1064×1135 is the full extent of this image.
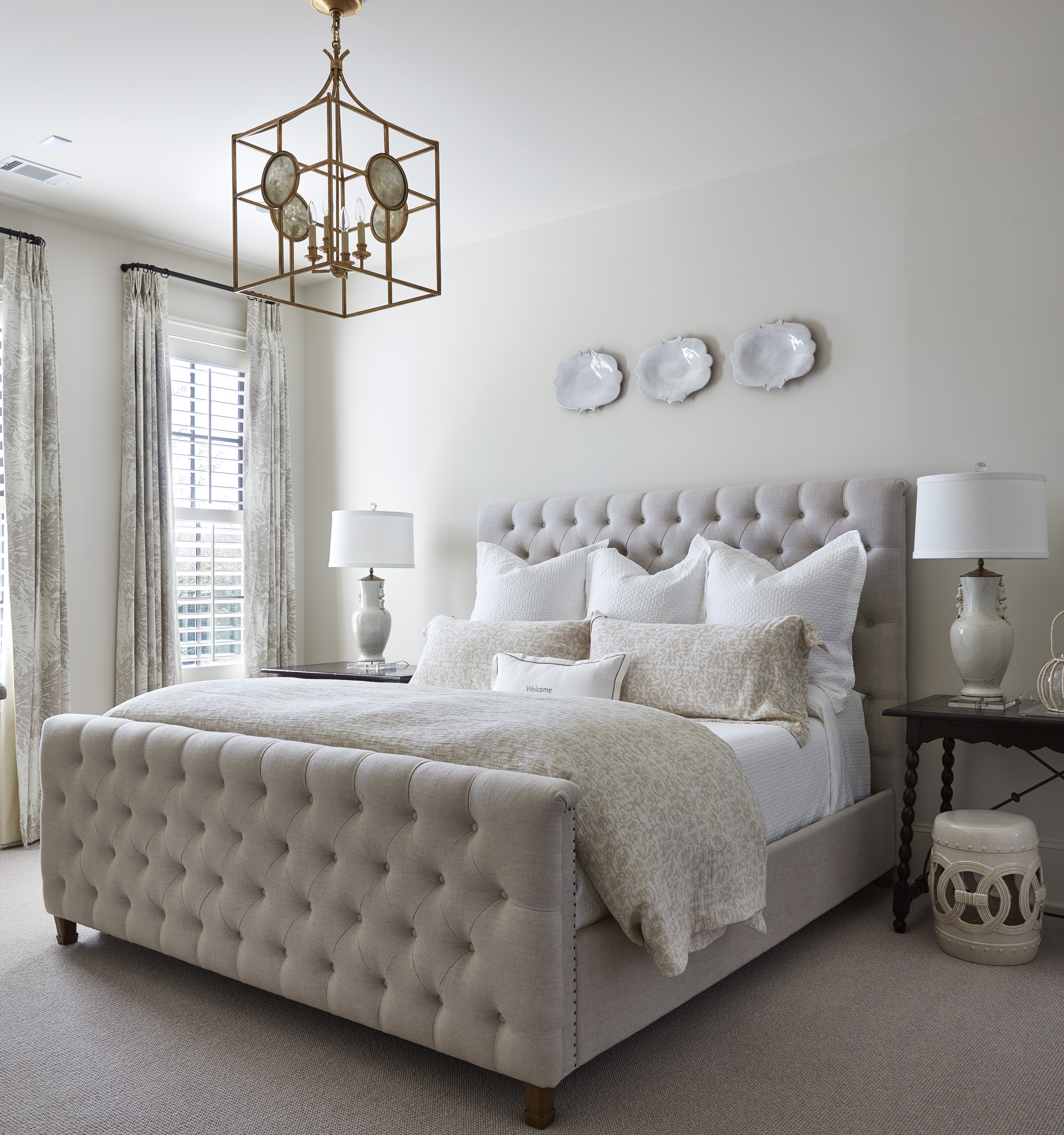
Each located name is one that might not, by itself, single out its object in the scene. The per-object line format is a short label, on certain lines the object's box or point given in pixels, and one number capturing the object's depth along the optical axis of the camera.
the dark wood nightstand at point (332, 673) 4.17
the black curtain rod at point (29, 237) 4.11
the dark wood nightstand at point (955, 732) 2.82
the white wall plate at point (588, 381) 4.30
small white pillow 3.20
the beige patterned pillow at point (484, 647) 3.58
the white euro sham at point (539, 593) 3.97
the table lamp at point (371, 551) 4.56
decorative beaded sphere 2.96
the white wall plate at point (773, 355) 3.78
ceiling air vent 3.79
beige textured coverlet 2.02
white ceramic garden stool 2.78
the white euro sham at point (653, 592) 3.60
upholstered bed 1.92
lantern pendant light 2.32
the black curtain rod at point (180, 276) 4.62
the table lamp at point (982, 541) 2.95
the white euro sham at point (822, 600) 3.34
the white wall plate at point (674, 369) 4.04
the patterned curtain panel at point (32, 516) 4.06
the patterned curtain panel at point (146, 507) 4.47
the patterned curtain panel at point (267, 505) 5.08
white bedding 2.71
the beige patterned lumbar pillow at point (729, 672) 3.05
